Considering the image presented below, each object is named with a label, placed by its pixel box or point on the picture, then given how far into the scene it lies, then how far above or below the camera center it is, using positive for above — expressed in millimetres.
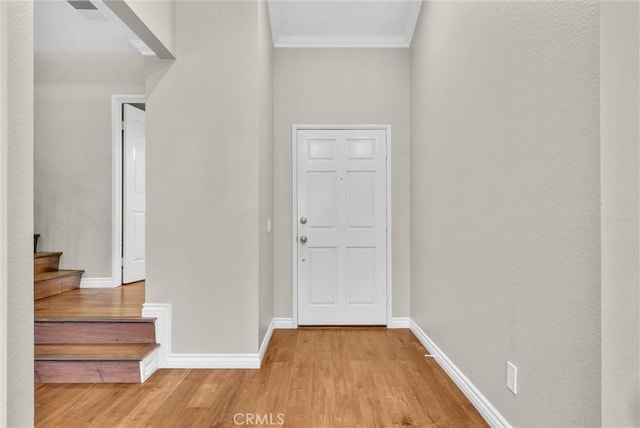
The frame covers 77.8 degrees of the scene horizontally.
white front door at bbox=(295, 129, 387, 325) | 4086 +72
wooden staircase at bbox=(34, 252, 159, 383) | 2623 -941
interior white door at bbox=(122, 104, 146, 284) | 4430 +197
